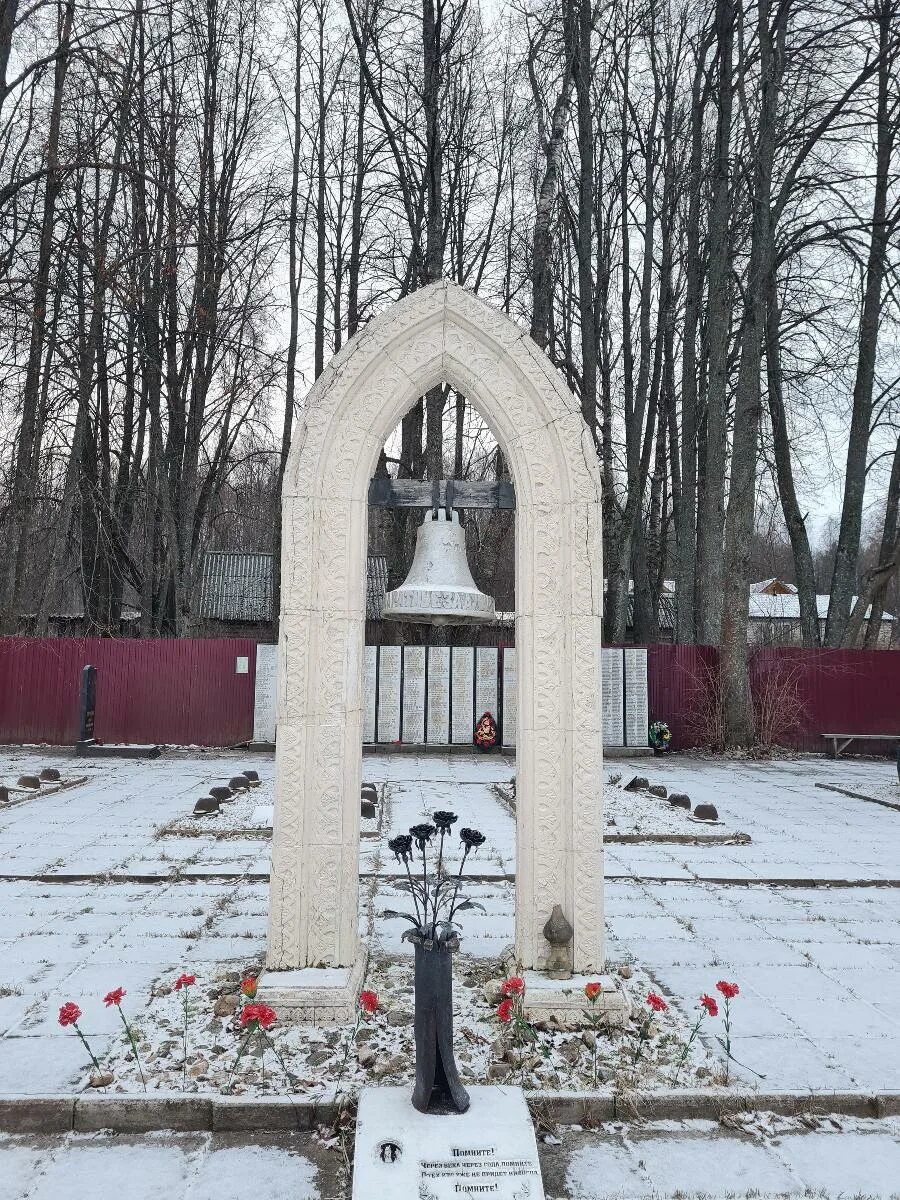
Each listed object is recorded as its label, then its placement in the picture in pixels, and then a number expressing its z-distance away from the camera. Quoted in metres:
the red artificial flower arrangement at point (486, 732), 12.84
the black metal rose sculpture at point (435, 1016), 2.48
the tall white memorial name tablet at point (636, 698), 13.15
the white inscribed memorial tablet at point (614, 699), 13.13
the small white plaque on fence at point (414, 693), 12.84
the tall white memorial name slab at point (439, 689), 12.91
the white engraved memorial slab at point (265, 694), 12.91
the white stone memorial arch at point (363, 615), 3.45
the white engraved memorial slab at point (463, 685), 12.96
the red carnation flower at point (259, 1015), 2.69
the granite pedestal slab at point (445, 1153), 2.13
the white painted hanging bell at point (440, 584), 3.75
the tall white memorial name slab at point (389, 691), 12.81
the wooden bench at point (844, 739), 13.43
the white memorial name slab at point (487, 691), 12.98
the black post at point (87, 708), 12.41
